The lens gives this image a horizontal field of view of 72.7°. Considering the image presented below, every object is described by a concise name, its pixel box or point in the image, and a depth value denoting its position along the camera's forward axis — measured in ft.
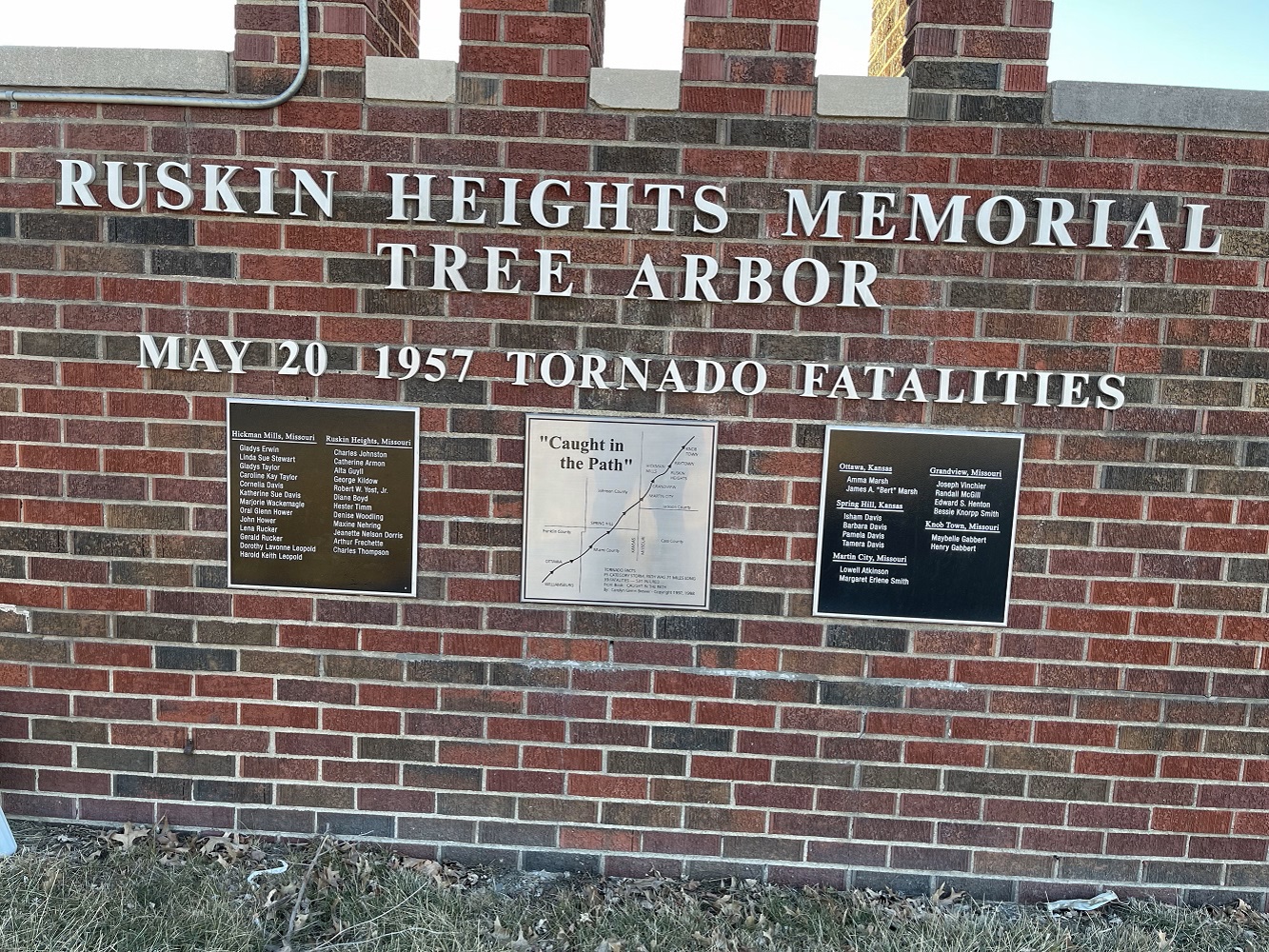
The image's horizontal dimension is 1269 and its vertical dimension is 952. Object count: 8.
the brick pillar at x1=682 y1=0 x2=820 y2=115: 9.34
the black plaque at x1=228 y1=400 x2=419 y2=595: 9.92
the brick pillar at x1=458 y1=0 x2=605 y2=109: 9.41
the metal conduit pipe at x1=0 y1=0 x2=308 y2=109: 9.48
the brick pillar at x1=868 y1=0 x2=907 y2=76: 10.23
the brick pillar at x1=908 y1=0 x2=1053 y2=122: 9.26
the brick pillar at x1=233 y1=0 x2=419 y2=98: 9.46
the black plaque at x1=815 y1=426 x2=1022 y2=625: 9.73
